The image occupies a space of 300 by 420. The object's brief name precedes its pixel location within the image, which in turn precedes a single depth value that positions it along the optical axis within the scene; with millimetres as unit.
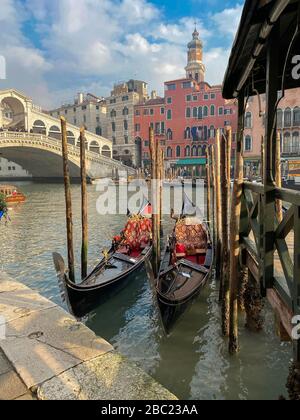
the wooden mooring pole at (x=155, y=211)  6570
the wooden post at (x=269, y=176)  2529
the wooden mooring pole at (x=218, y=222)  7387
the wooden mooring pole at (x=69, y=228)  6336
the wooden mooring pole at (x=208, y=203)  11312
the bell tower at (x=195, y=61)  45406
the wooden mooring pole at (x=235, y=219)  4074
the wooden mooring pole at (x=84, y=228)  6891
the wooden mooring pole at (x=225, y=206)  4941
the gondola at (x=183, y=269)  4844
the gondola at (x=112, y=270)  5152
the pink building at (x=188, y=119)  35469
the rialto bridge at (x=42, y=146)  28234
